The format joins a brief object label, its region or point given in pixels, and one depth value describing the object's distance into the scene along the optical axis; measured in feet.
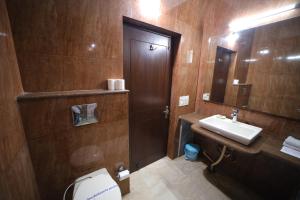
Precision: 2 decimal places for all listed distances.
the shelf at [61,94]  2.73
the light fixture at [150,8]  4.10
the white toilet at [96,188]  3.07
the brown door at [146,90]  4.73
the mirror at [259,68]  4.01
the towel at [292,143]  3.53
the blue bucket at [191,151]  6.73
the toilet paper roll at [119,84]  3.94
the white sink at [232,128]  3.88
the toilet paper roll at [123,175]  4.36
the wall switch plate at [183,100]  6.21
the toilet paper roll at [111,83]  3.82
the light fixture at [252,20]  4.02
